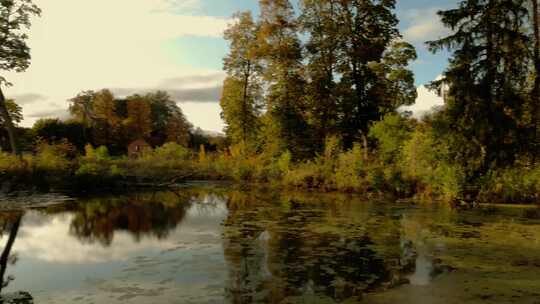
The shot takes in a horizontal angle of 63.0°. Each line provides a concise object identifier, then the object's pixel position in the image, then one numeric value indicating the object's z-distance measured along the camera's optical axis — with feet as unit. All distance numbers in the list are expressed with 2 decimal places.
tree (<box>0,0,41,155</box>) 69.92
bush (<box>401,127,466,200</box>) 50.08
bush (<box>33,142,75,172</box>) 60.49
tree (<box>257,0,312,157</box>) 87.51
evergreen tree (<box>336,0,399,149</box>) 84.07
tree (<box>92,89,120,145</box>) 159.53
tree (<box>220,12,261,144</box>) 98.22
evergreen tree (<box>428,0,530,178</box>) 53.52
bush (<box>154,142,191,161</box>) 94.12
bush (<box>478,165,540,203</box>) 51.60
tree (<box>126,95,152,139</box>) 172.76
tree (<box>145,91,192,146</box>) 187.83
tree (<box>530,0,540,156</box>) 58.03
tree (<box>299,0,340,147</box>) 85.87
